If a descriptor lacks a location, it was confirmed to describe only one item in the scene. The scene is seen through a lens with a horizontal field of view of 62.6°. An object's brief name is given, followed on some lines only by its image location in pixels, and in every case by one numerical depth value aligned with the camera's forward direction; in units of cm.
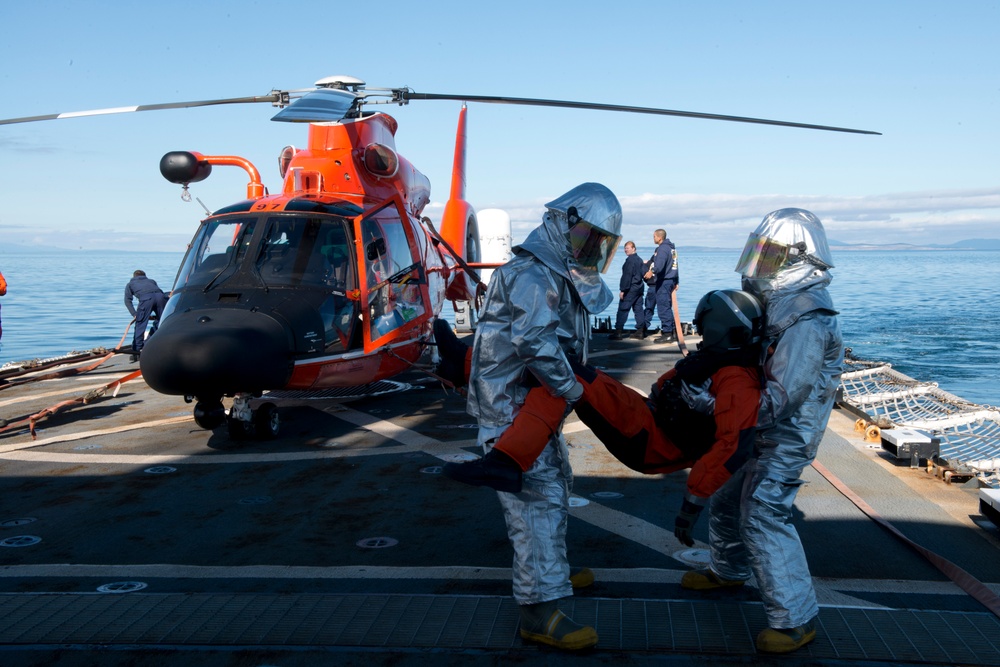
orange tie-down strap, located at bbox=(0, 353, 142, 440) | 793
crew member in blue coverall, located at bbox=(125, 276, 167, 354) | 1308
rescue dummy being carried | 337
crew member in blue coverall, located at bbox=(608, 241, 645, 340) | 1572
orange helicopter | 672
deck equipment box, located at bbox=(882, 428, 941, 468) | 640
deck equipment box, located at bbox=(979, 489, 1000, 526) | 480
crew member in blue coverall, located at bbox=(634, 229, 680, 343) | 1514
